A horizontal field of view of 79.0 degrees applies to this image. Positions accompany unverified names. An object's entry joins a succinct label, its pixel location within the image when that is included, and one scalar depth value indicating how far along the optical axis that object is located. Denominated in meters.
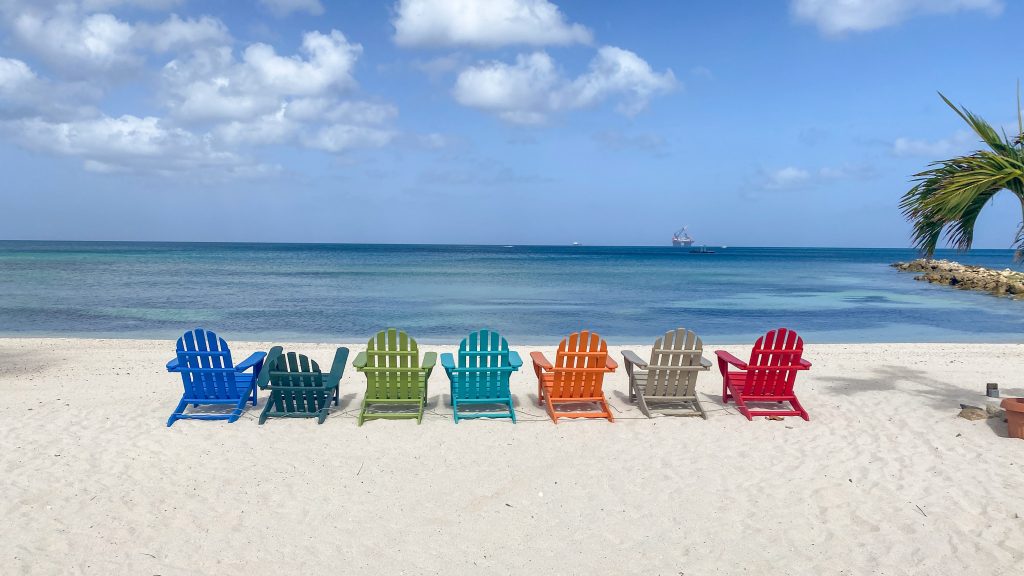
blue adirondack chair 6.95
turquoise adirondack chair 7.11
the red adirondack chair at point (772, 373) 7.30
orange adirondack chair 7.20
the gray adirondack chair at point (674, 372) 7.19
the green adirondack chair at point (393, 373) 6.96
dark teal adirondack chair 6.88
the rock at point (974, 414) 7.01
